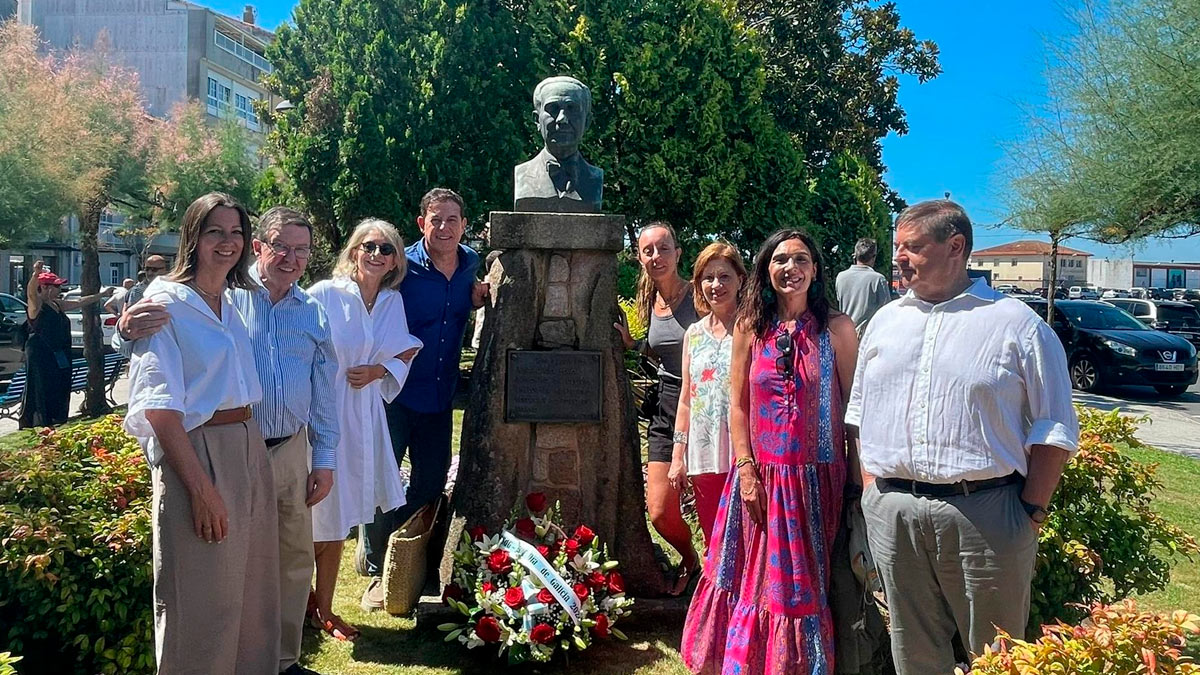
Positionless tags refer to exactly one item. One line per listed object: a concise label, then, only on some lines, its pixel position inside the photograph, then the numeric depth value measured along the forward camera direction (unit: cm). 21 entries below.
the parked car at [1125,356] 1517
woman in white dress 407
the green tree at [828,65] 1852
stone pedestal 454
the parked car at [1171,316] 2361
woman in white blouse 286
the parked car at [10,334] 1377
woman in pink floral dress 341
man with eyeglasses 339
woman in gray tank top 436
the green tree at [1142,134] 928
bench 1113
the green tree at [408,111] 1288
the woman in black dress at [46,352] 995
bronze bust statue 465
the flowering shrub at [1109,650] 204
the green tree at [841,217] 1411
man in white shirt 271
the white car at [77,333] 1680
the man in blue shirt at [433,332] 453
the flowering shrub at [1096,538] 387
